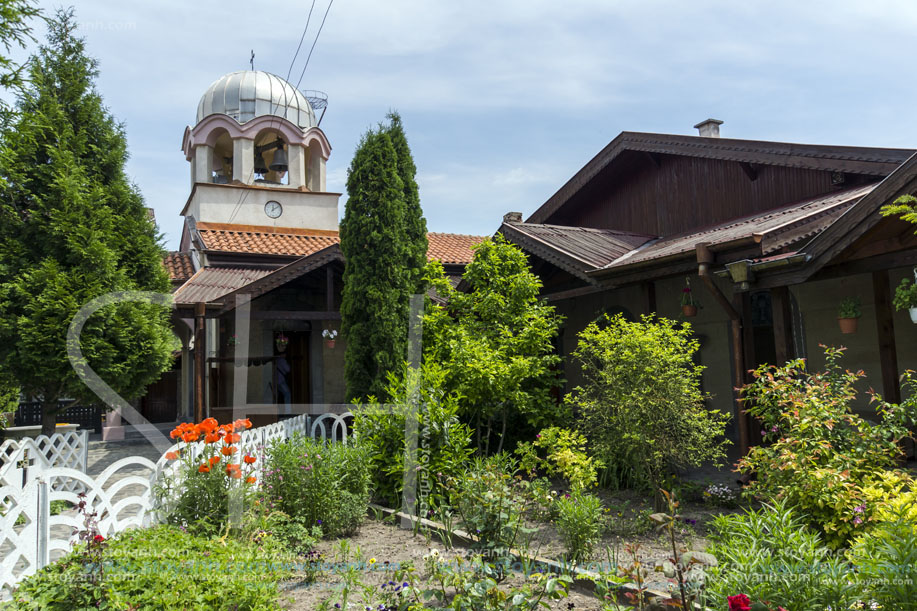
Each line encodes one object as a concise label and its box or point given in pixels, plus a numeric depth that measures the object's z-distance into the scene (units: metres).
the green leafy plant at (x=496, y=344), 8.35
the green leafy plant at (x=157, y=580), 3.54
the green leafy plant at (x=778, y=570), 3.35
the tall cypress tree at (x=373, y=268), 9.28
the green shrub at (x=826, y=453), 4.49
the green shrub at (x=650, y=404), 6.19
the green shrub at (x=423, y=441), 7.16
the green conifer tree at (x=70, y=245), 8.01
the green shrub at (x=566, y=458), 6.58
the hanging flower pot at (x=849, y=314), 7.79
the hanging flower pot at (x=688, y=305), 9.37
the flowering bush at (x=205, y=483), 5.16
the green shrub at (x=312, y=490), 6.09
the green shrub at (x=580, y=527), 5.19
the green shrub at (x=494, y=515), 4.76
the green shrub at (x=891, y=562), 3.21
